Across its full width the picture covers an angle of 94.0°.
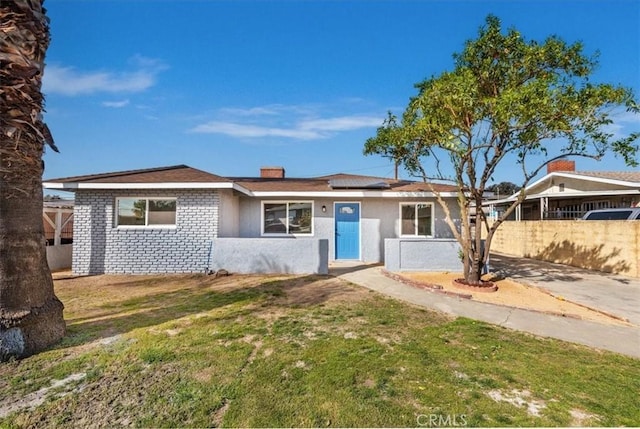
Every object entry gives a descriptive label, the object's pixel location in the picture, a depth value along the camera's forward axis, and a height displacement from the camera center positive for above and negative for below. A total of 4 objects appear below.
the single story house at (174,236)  9.72 -0.47
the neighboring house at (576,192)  14.31 +1.58
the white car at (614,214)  11.51 +0.39
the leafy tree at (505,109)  6.50 +2.57
